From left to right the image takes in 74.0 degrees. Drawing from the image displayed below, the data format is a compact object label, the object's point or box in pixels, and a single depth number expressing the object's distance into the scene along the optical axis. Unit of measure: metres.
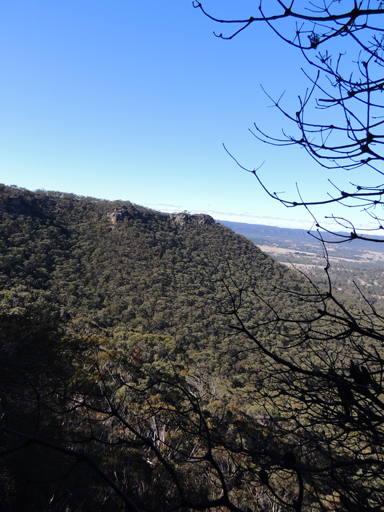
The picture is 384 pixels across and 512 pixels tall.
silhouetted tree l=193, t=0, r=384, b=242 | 1.63
